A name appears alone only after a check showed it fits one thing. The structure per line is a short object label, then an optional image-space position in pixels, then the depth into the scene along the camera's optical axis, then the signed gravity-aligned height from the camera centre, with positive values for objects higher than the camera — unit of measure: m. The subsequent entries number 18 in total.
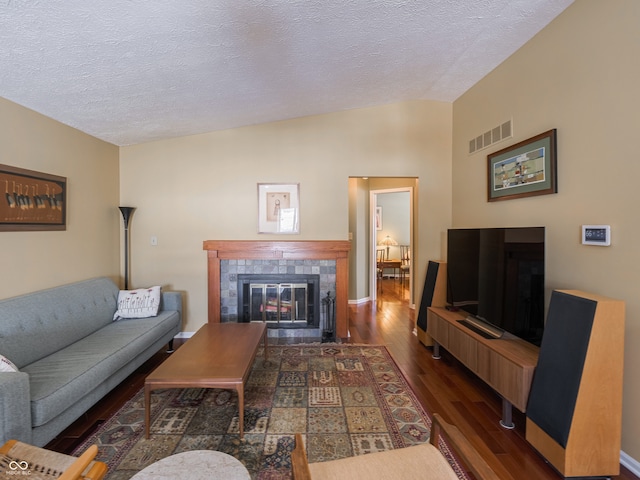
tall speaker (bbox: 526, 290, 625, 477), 1.54 -0.82
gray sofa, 1.54 -0.85
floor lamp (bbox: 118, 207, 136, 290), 3.49 +0.04
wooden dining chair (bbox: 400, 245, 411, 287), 7.39 -0.61
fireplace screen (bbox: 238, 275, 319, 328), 3.74 -0.81
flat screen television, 2.04 -0.33
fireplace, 3.64 -0.25
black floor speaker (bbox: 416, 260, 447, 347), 3.19 -0.61
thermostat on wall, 1.77 +0.02
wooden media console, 1.84 -0.86
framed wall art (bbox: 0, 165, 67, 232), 2.25 +0.31
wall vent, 2.65 +0.98
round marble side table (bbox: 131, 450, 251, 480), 1.16 -0.93
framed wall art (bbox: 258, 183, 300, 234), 3.72 +0.41
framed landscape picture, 2.18 +0.57
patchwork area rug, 1.77 -1.28
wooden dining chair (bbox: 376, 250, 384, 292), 6.66 -0.60
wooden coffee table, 1.84 -0.86
